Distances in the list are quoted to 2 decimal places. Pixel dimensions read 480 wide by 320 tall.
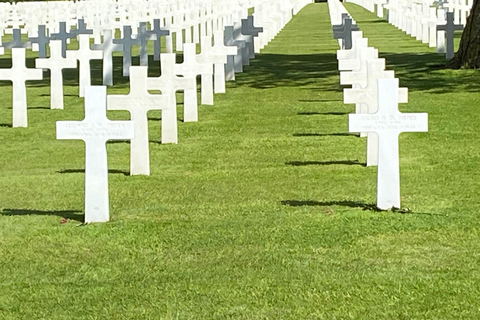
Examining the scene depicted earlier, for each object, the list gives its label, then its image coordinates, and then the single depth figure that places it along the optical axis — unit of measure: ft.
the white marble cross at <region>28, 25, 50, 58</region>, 84.23
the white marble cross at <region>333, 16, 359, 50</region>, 79.10
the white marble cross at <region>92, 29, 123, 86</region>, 70.69
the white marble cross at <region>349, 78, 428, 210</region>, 30.25
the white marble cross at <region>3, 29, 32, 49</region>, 85.51
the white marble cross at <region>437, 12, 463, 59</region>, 82.79
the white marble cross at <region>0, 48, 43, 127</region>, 51.03
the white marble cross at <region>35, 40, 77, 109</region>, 56.90
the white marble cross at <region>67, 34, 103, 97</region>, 61.93
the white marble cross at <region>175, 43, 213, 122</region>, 51.31
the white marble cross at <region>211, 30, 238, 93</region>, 62.95
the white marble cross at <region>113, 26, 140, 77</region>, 75.15
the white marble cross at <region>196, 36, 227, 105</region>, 58.85
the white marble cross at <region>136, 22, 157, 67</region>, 80.11
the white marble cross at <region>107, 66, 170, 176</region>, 37.09
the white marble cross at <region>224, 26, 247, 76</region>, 78.69
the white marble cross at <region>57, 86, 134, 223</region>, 29.86
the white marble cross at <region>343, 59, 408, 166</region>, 37.91
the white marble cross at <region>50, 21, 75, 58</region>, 84.79
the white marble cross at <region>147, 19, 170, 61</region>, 85.71
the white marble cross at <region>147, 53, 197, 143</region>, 44.93
